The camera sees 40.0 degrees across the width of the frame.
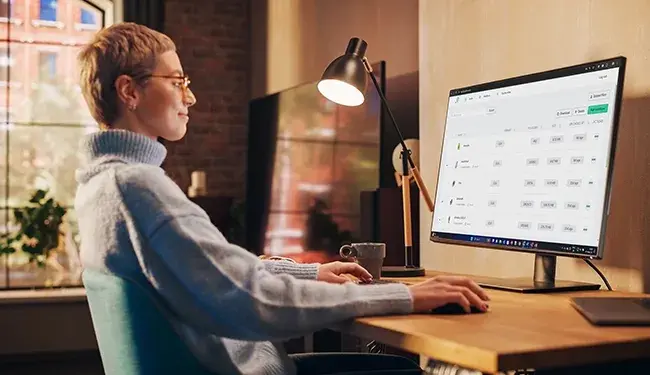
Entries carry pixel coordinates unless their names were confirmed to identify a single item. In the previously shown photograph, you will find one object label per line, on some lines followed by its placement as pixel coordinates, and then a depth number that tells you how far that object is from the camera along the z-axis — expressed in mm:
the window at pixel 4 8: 5383
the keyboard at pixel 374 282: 1818
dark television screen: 3352
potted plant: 5195
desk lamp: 2225
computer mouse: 1483
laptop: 1337
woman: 1380
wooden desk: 1141
